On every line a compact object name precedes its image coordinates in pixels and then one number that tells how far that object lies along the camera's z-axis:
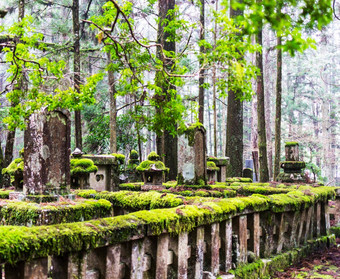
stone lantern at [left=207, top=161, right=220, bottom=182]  11.20
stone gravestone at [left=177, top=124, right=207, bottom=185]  8.03
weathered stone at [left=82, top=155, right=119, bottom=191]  11.13
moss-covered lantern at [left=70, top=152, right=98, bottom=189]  9.25
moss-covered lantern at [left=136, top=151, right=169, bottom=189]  9.33
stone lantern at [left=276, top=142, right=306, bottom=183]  11.28
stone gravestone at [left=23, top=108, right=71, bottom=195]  5.69
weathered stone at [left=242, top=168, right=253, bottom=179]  16.91
